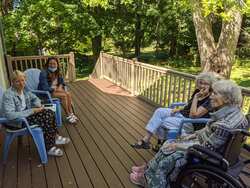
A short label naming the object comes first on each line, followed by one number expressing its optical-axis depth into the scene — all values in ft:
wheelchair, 4.43
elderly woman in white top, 6.66
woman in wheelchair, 4.67
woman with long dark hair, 9.50
